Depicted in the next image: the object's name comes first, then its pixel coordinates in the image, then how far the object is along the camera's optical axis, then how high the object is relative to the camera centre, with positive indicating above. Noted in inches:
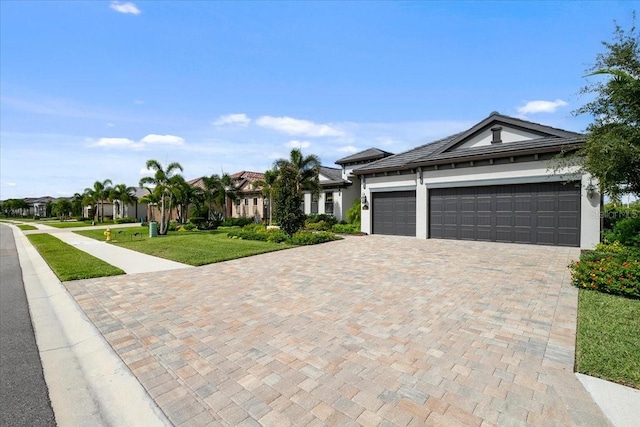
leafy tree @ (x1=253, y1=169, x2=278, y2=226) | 969.2 +79.4
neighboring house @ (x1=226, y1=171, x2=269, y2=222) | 1280.8 +23.4
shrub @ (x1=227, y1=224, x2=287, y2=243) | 640.4 -65.5
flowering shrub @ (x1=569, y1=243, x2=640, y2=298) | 245.7 -60.1
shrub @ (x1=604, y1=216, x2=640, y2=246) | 416.2 -41.8
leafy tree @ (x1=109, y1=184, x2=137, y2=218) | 1648.6 +68.4
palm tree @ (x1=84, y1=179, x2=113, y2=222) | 1760.6 +90.9
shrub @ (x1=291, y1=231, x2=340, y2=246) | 596.1 -65.6
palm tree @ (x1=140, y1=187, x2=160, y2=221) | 941.8 +27.8
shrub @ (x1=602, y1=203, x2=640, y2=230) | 560.5 -20.6
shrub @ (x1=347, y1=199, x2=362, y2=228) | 895.1 -23.5
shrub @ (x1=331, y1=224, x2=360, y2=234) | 772.1 -61.2
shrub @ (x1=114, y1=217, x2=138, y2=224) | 1632.1 -75.9
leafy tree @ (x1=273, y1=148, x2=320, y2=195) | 900.0 +111.2
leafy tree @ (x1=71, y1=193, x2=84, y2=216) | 2239.2 +29.5
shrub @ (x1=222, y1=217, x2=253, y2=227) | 1184.7 -62.6
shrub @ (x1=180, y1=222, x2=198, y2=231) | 1050.4 -72.1
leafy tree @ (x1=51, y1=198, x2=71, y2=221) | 2196.9 -6.3
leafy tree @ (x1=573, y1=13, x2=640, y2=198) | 271.0 +86.3
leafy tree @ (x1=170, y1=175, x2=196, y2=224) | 934.4 +44.6
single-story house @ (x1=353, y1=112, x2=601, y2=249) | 489.1 +25.7
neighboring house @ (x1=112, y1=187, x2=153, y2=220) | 1892.2 -20.8
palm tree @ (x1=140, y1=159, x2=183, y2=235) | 905.5 +78.5
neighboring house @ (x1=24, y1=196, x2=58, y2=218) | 3448.1 +14.9
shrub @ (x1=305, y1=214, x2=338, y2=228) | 948.6 -42.4
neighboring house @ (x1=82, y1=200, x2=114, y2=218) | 2114.9 -21.7
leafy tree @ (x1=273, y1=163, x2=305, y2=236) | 648.4 +7.5
